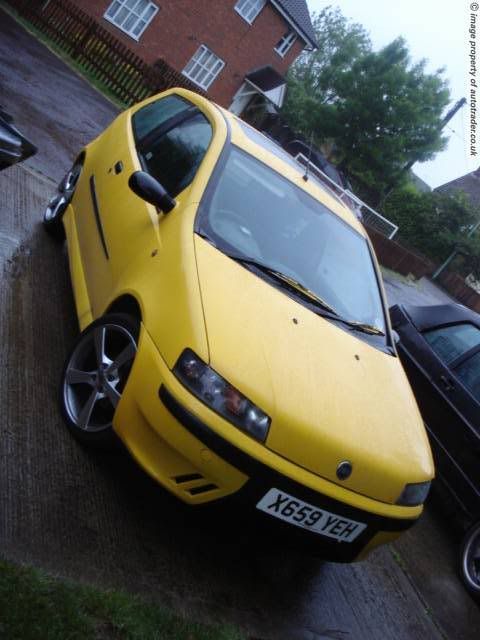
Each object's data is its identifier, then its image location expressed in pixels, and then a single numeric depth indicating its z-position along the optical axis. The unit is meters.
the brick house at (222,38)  25.75
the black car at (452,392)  4.74
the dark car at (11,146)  3.04
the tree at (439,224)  31.58
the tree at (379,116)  32.19
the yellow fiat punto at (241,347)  2.61
